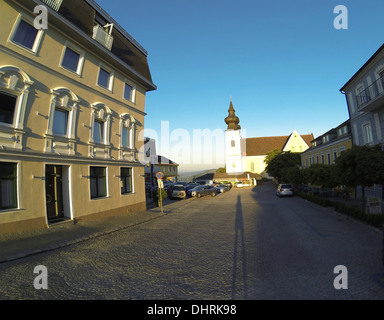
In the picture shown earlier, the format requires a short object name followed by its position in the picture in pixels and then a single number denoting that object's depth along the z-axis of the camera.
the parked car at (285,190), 26.73
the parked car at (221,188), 39.09
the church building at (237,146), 65.25
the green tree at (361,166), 10.37
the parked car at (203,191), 29.31
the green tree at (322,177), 17.98
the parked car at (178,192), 26.36
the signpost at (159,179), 15.09
